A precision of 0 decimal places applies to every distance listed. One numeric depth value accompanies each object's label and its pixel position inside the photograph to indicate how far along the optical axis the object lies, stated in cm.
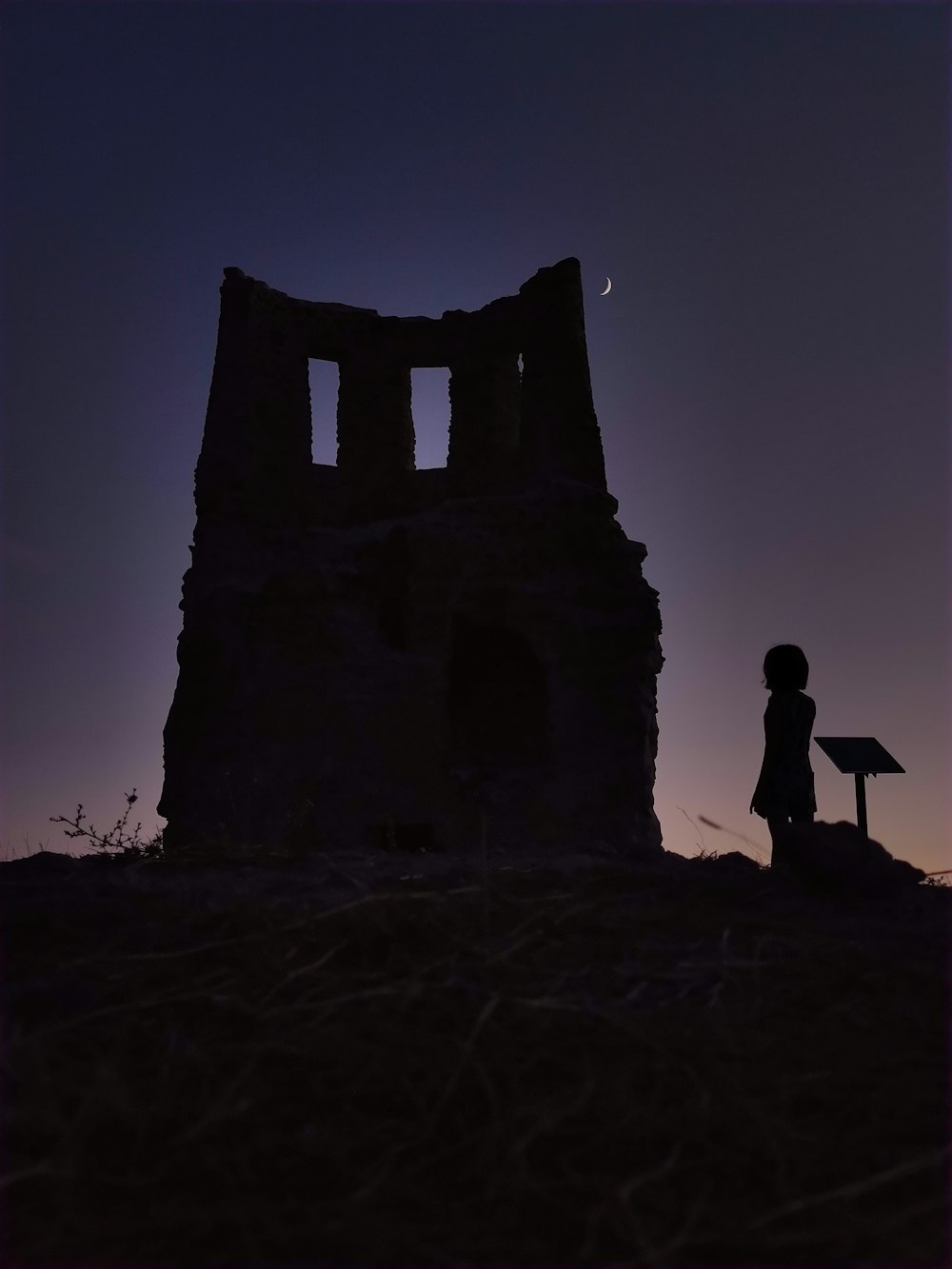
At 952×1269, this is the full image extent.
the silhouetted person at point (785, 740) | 532
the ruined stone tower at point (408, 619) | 1057
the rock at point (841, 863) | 328
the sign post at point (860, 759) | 641
